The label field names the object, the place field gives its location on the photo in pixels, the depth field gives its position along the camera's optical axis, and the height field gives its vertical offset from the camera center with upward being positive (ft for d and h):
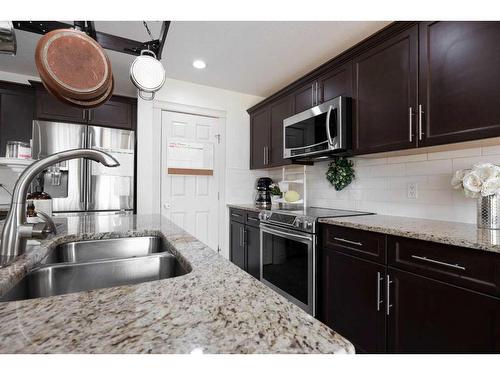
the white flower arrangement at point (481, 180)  4.23 +0.13
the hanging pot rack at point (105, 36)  3.30 +2.32
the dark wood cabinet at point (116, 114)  9.97 +2.99
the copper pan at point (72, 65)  2.90 +1.49
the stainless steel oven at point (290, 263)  6.24 -2.13
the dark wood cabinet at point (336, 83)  6.70 +2.95
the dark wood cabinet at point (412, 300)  3.50 -1.90
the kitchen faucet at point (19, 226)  2.37 -0.37
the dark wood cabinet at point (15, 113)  8.86 +2.69
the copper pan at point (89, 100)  3.04 +1.13
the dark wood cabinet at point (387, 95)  5.30 +2.14
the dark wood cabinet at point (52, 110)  9.10 +2.86
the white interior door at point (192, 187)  10.13 +0.03
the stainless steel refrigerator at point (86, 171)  8.86 +0.61
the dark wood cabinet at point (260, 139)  10.36 +2.10
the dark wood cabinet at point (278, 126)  9.16 +2.38
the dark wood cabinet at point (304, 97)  7.93 +2.98
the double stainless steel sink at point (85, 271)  2.40 -0.91
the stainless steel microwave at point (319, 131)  6.62 +1.68
